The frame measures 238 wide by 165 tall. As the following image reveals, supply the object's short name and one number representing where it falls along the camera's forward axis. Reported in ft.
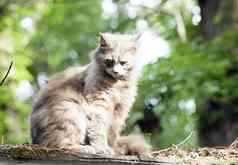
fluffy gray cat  20.60
